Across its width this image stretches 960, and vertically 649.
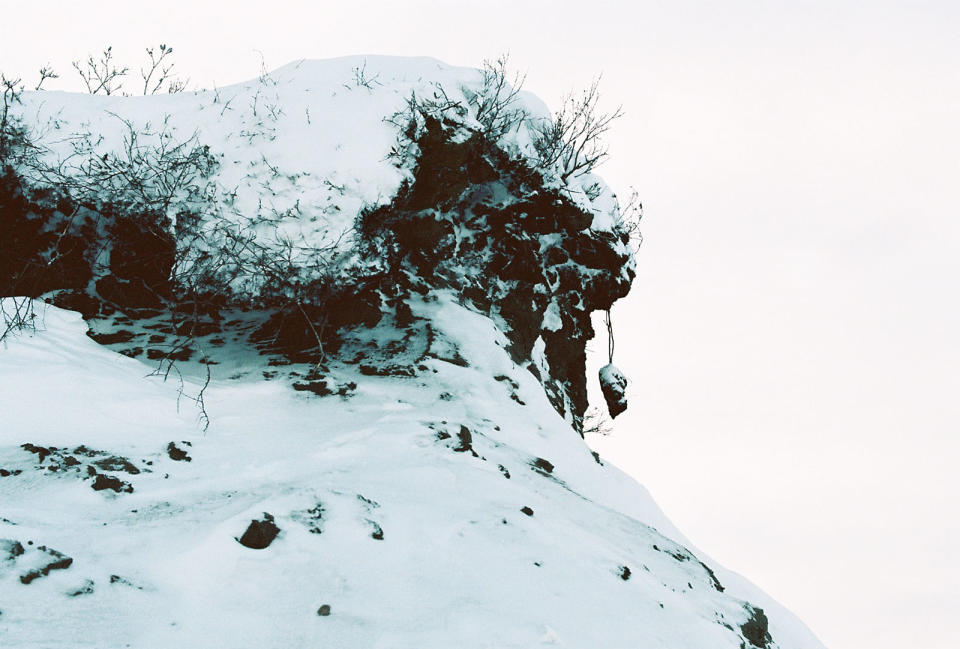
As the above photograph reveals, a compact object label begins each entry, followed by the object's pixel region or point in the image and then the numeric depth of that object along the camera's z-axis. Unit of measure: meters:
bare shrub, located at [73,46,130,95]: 14.13
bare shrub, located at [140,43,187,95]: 14.97
